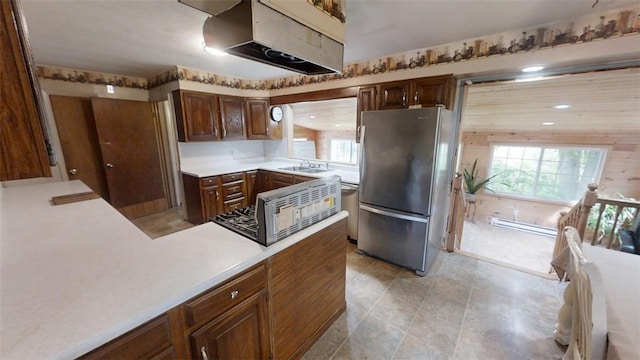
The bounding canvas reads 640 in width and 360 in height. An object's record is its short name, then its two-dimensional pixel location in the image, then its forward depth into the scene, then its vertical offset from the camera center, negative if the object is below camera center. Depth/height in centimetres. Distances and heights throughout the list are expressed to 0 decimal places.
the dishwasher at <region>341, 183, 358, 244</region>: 296 -87
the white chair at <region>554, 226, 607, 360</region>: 92 -73
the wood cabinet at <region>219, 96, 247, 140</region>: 363 +29
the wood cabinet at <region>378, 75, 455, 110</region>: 243 +46
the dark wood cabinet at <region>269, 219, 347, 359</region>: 129 -95
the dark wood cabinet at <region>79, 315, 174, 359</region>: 70 -66
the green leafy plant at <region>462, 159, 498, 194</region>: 510 -98
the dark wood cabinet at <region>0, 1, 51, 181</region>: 50 +7
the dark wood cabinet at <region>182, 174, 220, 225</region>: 327 -84
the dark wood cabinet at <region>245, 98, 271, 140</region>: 393 +28
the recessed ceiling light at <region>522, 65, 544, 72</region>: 206 +59
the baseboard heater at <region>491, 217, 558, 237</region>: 460 -183
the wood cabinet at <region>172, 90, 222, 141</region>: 322 +29
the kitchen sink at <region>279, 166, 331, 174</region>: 365 -52
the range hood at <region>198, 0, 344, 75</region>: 104 +47
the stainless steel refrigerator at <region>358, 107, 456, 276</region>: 220 -46
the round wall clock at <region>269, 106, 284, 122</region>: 408 +39
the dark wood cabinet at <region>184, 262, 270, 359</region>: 92 -78
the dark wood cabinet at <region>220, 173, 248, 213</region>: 346 -85
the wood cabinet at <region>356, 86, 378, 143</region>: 287 +43
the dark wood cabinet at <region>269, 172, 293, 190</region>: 347 -66
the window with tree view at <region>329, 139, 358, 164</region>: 588 -37
